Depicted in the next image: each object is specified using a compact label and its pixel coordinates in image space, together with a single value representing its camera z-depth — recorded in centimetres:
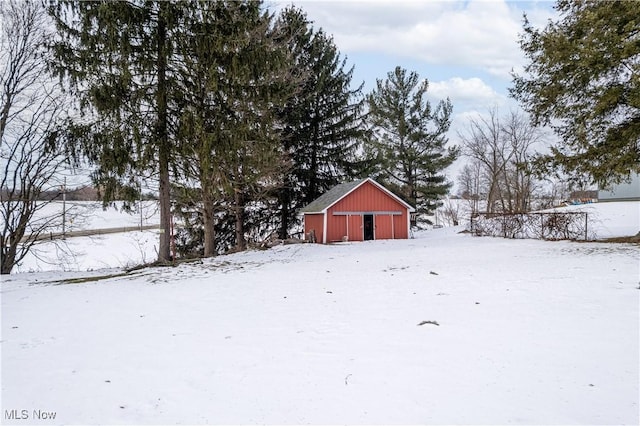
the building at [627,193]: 3297
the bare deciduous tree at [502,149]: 2873
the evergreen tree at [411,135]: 2778
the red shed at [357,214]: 1916
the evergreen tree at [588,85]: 1049
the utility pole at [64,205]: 1192
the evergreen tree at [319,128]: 2062
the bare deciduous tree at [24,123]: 1087
